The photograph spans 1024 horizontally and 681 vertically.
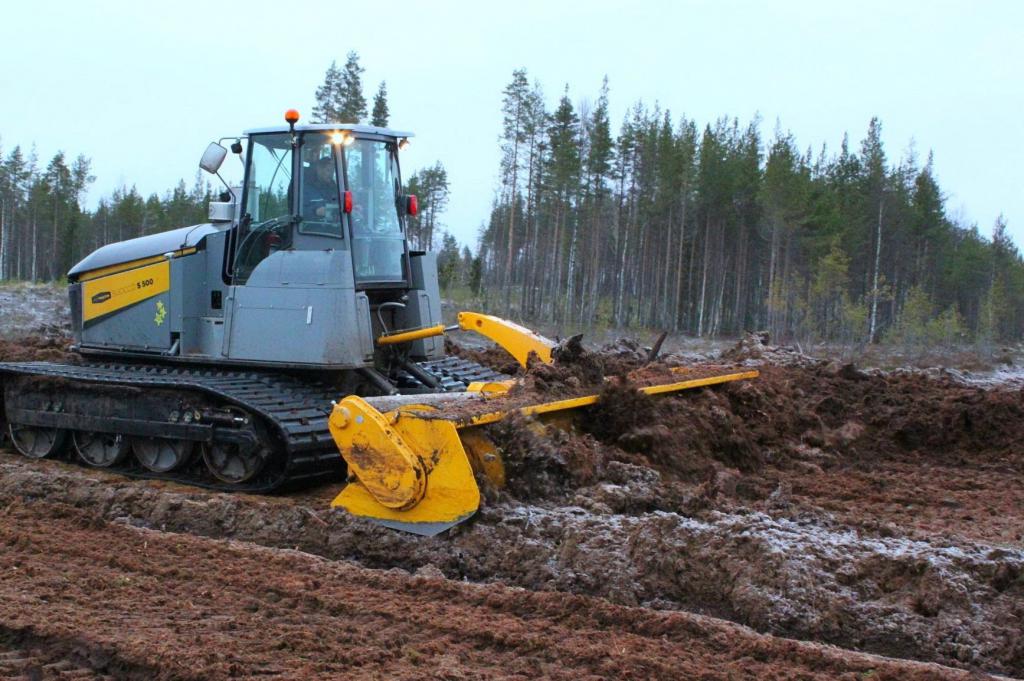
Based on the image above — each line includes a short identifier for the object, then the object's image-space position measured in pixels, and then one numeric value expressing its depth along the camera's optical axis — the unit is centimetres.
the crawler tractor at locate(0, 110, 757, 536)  712
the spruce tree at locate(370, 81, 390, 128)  4191
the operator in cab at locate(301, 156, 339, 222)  776
